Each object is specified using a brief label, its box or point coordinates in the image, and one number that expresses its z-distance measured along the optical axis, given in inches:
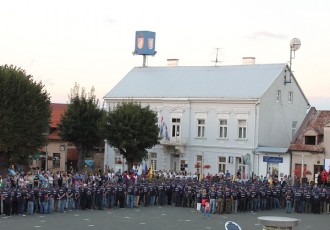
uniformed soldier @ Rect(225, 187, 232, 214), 1487.5
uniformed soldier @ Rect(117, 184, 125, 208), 1526.8
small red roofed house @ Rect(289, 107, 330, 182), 2117.4
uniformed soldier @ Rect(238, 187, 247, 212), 1531.7
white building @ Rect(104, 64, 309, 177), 2230.6
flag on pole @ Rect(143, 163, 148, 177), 2107.5
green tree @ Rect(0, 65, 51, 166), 1982.0
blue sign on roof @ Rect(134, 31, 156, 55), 2876.5
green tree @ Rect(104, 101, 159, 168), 2241.6
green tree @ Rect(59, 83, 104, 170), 2472.9
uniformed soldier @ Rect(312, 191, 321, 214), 1562.5
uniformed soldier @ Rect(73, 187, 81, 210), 1443.2
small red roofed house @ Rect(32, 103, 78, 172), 2628.0
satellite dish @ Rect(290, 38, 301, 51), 2332.7
